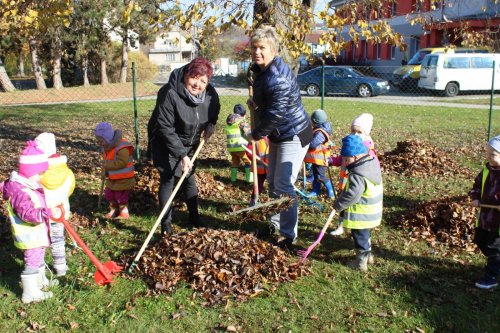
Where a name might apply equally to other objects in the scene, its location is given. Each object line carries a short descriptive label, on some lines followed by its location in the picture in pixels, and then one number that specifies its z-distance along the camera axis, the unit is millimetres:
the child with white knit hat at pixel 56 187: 4211
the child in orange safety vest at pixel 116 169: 5725
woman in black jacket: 4758
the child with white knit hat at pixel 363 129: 5039
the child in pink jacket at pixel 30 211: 3764
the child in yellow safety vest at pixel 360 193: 4379
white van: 20641
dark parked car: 21344
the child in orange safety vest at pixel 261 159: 6676
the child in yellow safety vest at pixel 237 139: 7316
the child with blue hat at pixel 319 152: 6574
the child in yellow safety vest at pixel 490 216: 4145
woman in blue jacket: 4508
